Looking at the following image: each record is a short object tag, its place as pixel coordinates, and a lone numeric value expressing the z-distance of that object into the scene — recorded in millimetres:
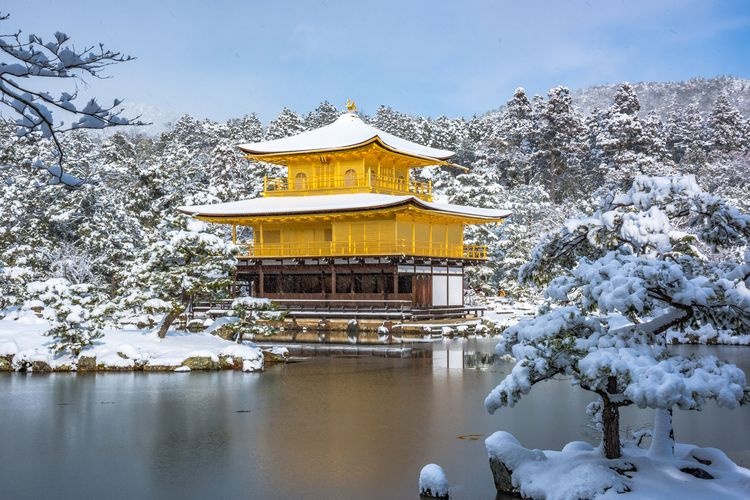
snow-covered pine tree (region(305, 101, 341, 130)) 86438
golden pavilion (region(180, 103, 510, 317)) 34531
